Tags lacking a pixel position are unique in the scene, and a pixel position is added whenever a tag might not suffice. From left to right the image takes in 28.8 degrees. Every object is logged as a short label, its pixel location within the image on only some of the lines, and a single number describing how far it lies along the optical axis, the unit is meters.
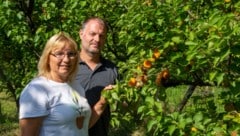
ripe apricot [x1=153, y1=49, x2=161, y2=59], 3.04
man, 3.40
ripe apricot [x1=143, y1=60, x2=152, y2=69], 3.00
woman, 2.73
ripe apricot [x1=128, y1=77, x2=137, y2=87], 2.87
